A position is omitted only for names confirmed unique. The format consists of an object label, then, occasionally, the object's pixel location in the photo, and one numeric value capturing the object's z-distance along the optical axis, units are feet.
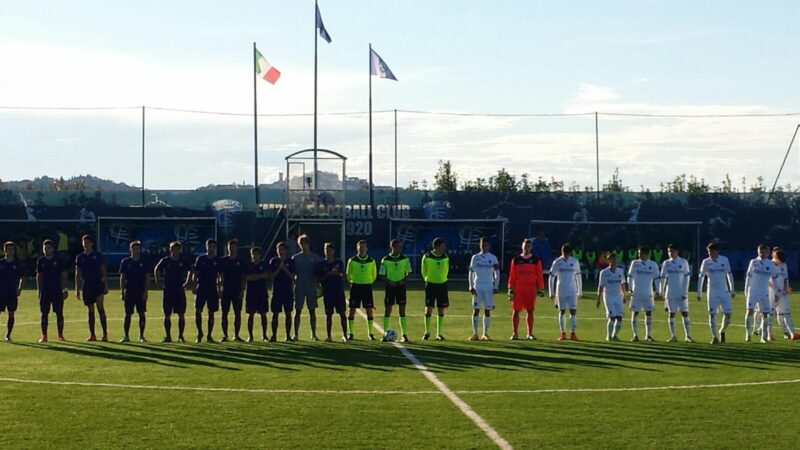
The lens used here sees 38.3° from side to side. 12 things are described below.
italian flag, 163.84
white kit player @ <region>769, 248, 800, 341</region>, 76.23
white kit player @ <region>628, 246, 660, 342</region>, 75.15
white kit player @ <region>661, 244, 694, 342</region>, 74.43
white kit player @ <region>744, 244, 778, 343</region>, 75.31
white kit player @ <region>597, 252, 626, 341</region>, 75.87
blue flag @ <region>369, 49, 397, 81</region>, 161.89
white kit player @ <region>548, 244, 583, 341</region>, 76.74
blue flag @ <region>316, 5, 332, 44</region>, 164.73
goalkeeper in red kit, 76.43
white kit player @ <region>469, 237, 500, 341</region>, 76.23
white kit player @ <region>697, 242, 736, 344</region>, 73.82
